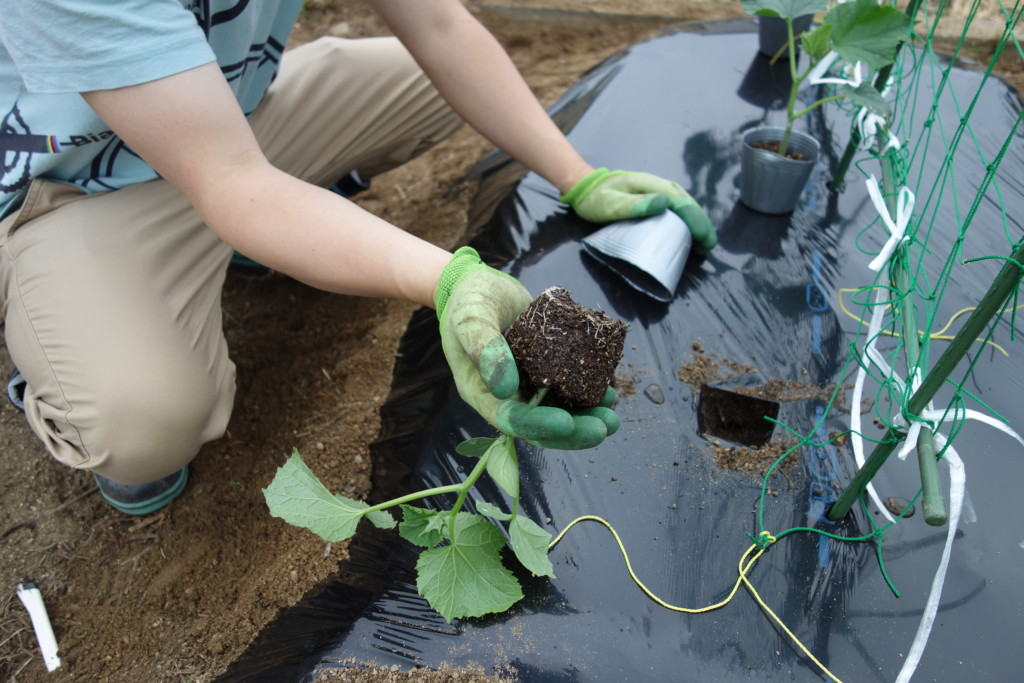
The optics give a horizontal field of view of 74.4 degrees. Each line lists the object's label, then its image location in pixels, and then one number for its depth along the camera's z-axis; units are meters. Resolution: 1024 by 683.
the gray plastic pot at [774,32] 2.34
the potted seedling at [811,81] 1.54
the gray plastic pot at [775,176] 1.71
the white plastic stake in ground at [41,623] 1.33
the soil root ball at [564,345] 1.00
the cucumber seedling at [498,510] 1.01
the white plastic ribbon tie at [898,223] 1.37
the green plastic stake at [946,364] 0.90
